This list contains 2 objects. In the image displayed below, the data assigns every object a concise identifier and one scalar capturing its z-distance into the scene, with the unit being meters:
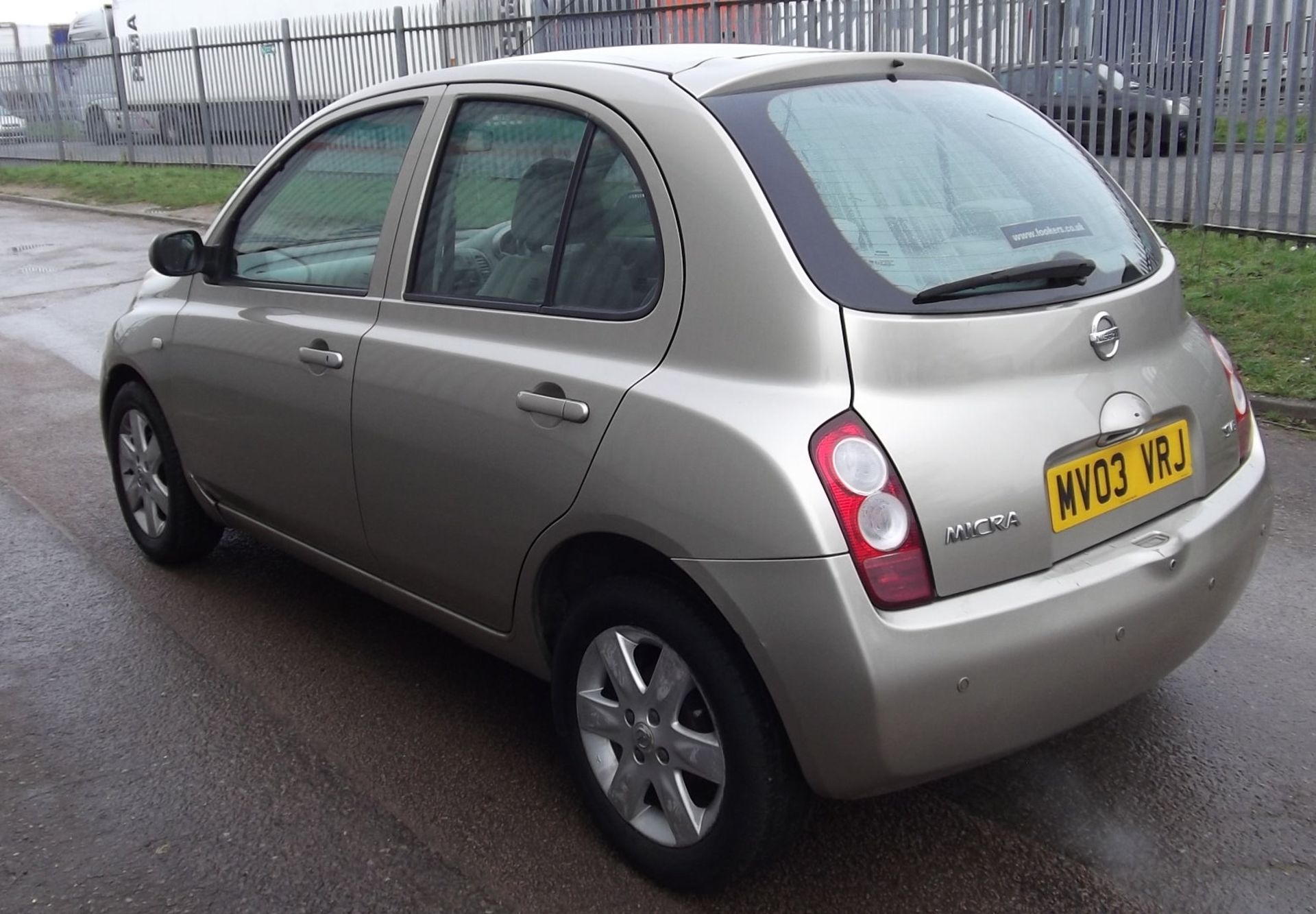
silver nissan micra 2.43
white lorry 20.83
